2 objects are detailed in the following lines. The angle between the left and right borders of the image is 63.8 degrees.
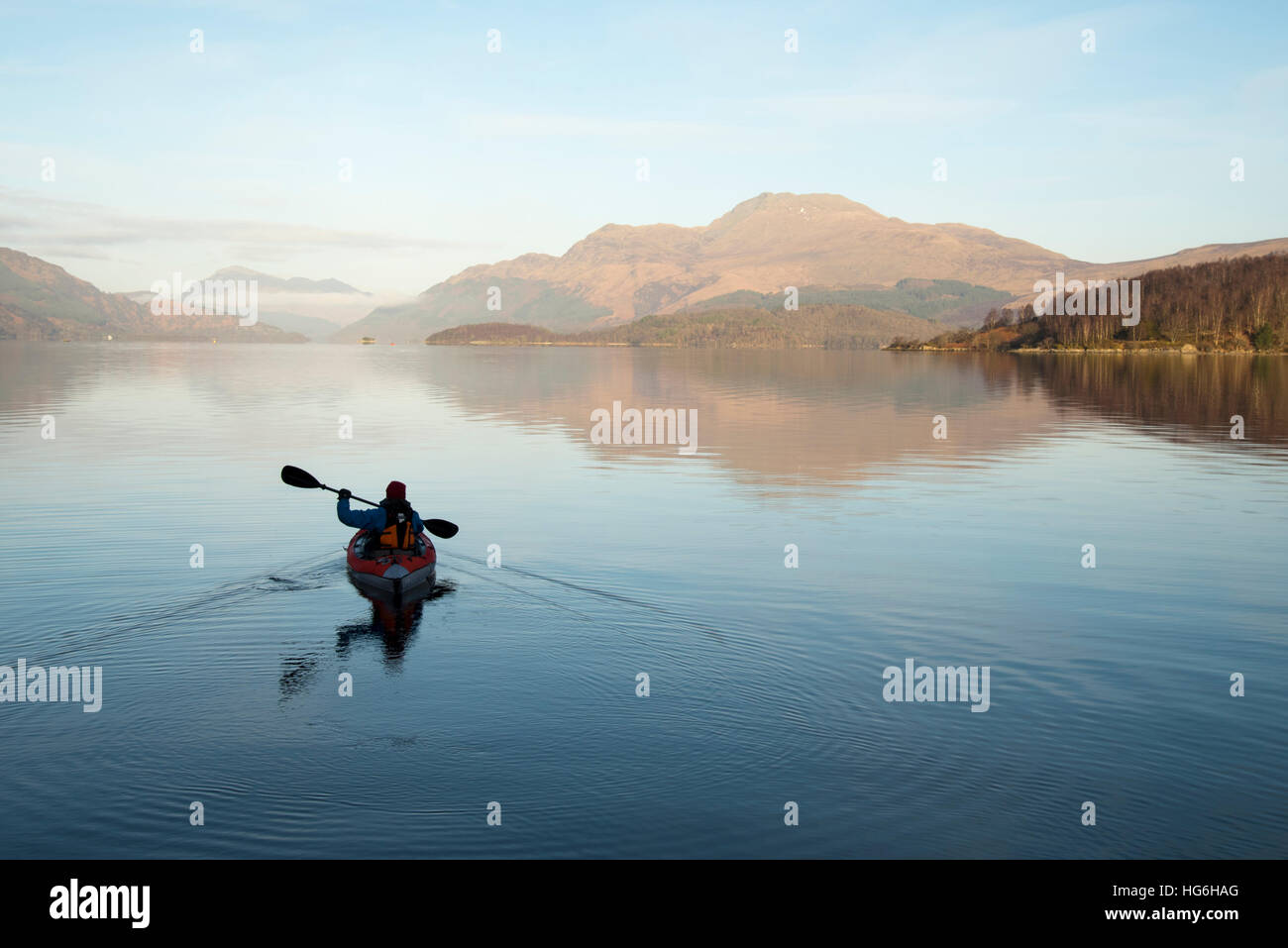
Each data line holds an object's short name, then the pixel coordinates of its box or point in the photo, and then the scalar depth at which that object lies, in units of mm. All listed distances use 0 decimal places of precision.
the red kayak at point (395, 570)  24875
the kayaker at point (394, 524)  26375
